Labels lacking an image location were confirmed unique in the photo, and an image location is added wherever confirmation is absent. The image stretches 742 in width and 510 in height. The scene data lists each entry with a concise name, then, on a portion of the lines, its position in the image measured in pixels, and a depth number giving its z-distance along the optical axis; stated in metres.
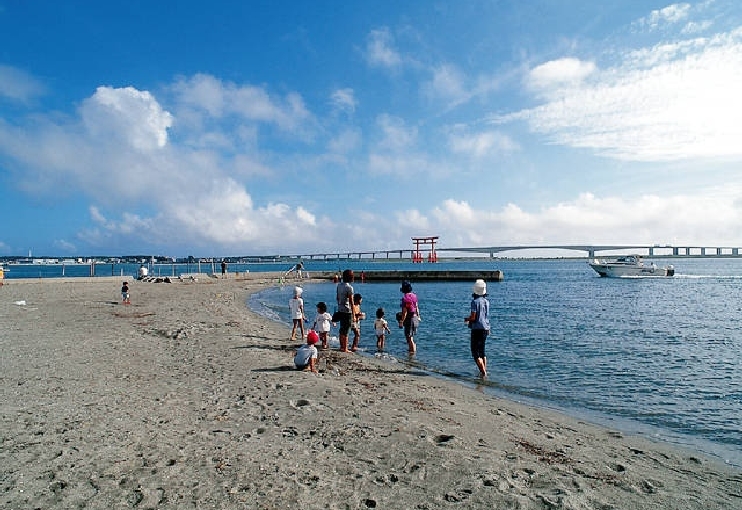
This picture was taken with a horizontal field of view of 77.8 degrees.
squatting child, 10.16
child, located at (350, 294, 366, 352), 13.62
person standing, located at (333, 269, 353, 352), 12.76
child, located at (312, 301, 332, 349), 12.75
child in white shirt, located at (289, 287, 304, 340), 14.83
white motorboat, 72.69
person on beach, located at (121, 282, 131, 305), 25.12
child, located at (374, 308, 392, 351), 14.58
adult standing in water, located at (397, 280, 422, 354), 13.45
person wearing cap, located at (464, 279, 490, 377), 10.54
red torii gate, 87.56
